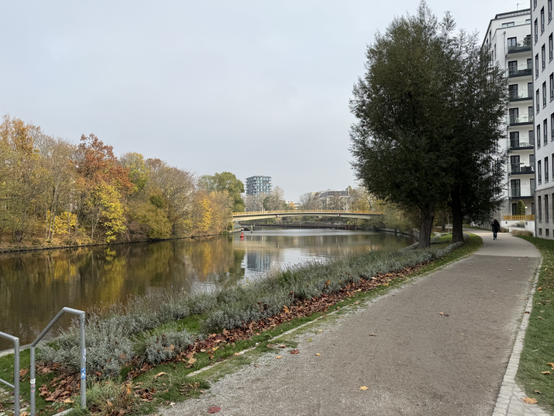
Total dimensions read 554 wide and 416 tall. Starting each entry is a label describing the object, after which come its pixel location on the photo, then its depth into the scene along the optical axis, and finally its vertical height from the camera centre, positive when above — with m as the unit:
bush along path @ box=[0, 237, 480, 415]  4.29 -2.06
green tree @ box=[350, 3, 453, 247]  17.94 +5.17
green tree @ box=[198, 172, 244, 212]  85.04 +7.62
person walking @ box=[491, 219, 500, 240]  26.62 -0.95
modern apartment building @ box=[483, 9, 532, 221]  41.34 +9.80
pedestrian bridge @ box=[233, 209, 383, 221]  75.44 +0.54
